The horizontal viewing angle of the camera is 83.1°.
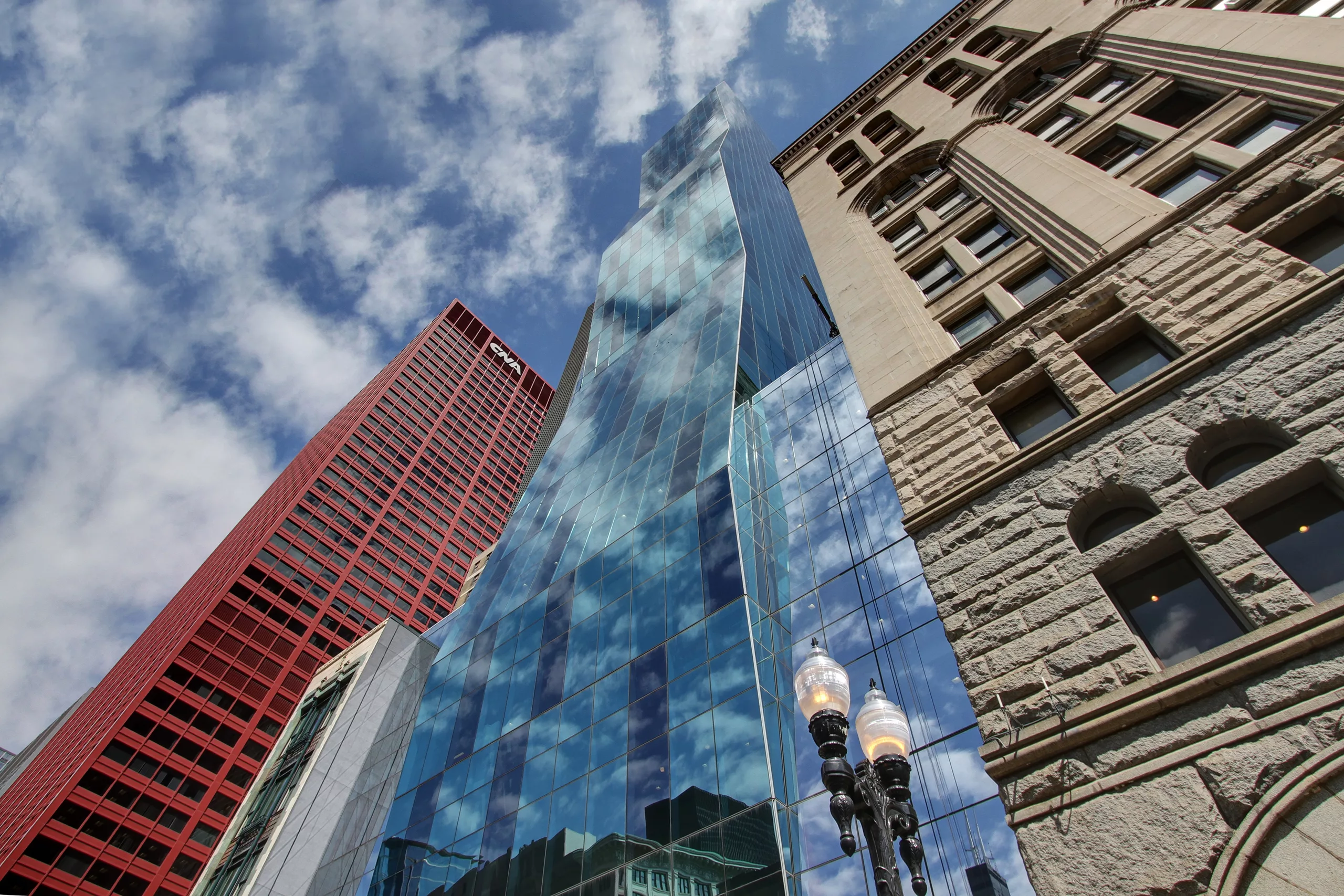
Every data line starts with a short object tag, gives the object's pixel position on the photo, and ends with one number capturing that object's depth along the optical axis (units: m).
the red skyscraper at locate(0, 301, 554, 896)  54.44
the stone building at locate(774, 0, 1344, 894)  6.35
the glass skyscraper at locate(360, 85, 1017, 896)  15.07
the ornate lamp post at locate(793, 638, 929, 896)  7.00
